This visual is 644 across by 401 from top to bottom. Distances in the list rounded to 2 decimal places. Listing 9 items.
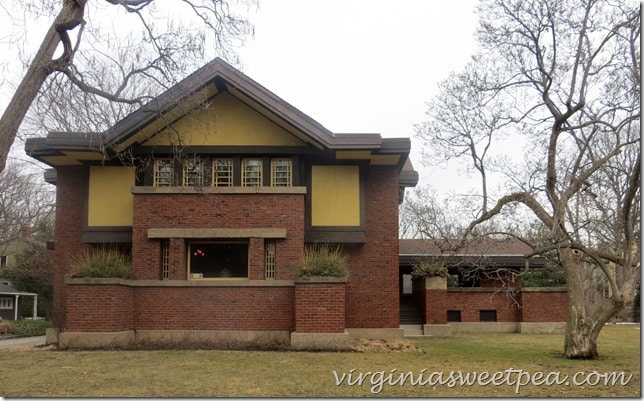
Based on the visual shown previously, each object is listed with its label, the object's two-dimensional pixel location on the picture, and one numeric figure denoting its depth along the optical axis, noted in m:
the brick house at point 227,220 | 17.17
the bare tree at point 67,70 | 12.19
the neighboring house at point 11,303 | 40.97
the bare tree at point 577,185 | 14.01
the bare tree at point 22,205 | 38.22
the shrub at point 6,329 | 24.97
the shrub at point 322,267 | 16.81
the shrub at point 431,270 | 25.03
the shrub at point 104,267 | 16.98
